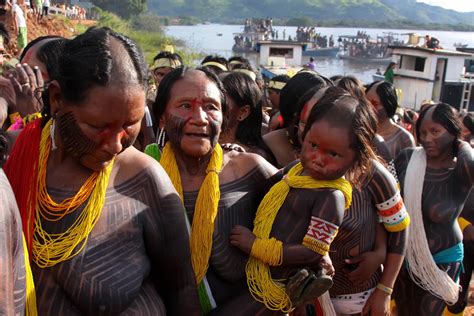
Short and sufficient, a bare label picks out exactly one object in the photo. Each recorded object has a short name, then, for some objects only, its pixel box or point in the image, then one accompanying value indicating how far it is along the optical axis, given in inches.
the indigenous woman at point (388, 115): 177.5
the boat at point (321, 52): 2401.2
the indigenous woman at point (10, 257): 47.4
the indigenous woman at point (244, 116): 128.3
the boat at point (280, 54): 890.7
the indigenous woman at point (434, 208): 131.0
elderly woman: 82.4
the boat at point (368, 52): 2390.5
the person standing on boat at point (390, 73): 771.4
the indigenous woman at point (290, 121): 128.3
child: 83.4
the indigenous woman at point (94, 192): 61.7
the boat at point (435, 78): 728.3
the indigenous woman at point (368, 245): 99.0
